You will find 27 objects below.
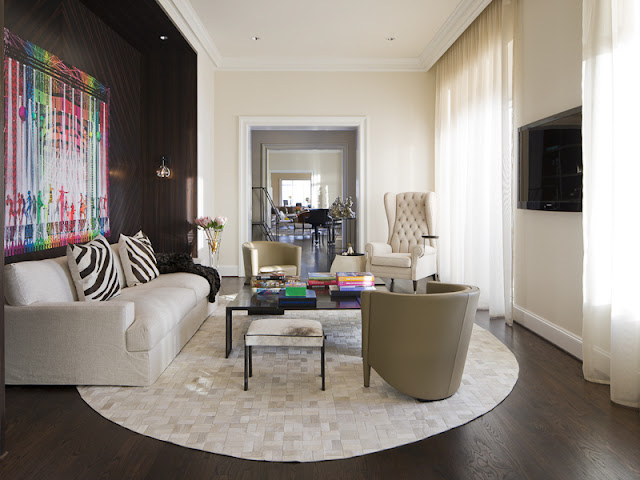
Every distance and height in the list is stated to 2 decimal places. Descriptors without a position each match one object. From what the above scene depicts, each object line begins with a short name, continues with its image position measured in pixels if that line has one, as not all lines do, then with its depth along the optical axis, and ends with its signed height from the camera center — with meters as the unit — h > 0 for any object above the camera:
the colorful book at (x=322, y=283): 4.05 -0.50
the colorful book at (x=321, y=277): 4.07 -0.46
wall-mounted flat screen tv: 3.41 +0.47
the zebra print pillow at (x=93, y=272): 3.30 -0.35
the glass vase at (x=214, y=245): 6.14 -0.28
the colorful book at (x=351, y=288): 3.76 -0.51
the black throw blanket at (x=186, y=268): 4.65 -0.44
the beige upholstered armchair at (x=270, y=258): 5.26 -0.38
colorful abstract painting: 3.30 +0.57
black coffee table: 3.30 -0.57
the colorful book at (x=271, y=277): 4.11 -0.46
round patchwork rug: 2.22 -0.99
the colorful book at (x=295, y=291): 3.44 -0.49
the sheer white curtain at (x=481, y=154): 4.53 +0.76
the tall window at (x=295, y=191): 17.77 +1.21
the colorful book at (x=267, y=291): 3.71 -0.52
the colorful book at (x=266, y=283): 3.84 -0.49
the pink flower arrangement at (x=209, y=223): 5.94 +0.00
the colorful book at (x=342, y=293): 3.73 -0.54
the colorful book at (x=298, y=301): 3.37 -0.55
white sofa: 2.83 -0.70
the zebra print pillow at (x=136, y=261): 4.20 -0.34
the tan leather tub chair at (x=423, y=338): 2.54 -0.62
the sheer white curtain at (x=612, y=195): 2.66 +0.17
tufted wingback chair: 5.82 -0.26
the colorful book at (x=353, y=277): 3.84 -0.43
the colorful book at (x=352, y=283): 3.82 -0.47
